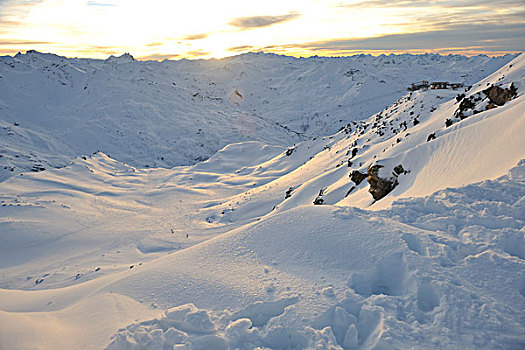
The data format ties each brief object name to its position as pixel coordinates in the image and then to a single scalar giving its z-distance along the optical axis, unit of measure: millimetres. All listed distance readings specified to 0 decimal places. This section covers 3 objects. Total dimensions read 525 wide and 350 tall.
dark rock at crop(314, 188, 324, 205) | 10773
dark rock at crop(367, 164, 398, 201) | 8219
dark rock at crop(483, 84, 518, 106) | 9547
